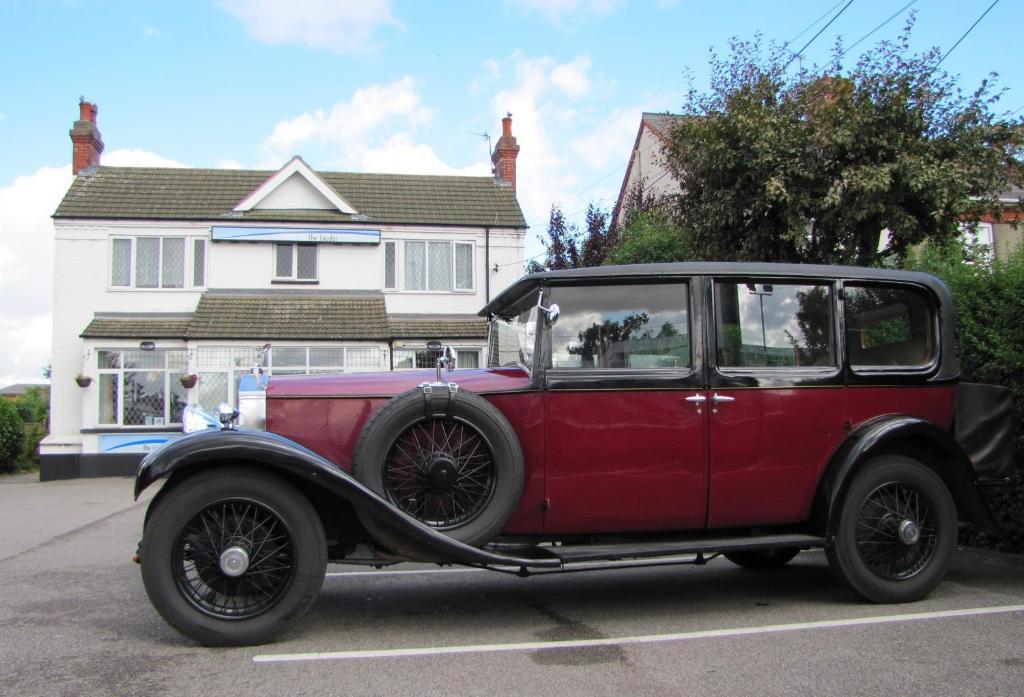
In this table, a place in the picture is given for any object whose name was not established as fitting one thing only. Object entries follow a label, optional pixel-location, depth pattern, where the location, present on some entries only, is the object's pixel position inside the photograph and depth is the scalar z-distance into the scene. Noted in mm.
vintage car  4562
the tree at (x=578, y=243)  22844
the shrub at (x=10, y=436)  23391
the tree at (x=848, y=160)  11289
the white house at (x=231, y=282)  20422
